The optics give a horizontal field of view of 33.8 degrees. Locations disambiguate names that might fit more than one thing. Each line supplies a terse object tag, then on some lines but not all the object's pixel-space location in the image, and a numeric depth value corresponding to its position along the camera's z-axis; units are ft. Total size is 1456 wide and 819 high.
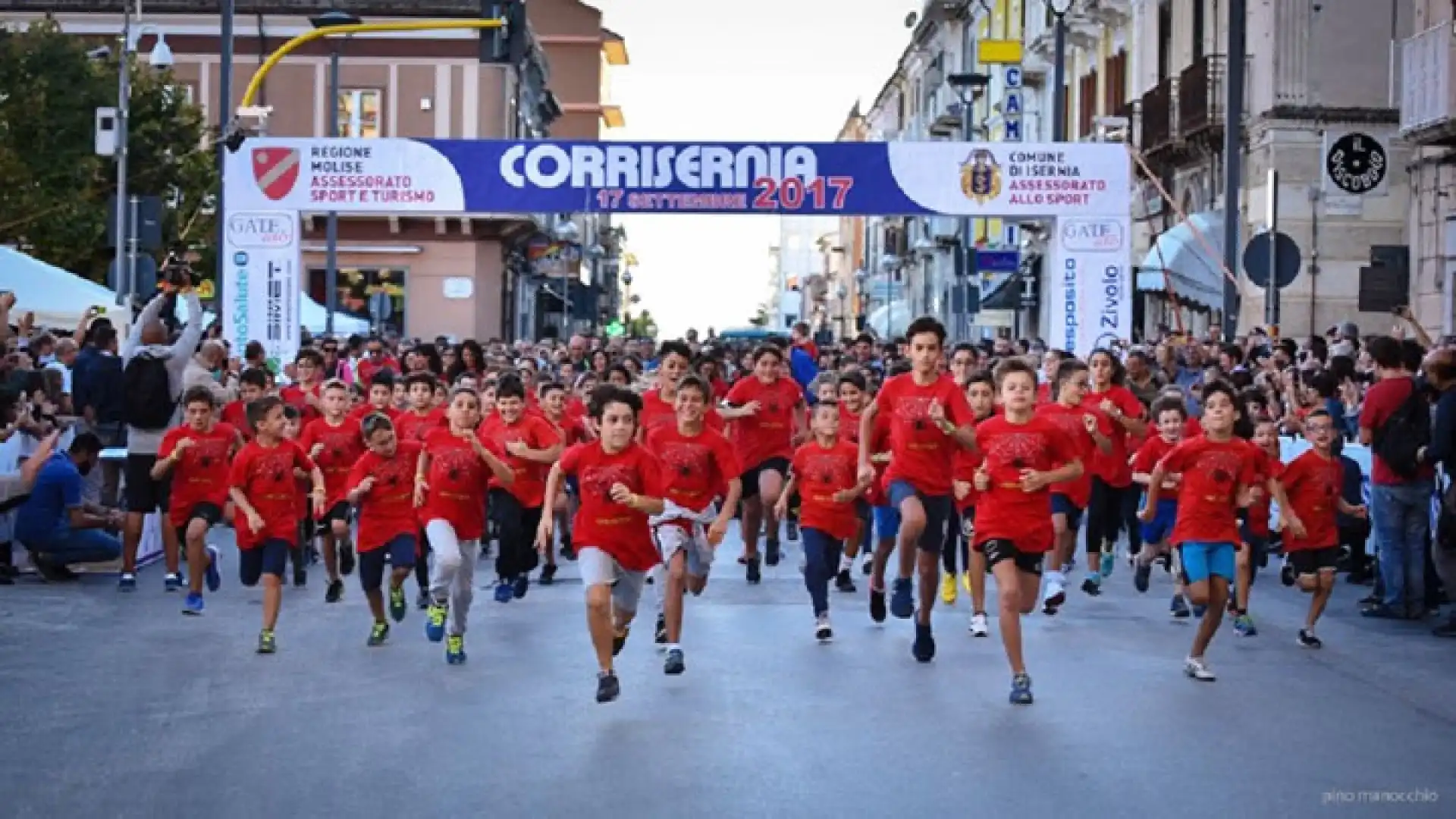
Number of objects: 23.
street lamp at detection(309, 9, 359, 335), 140.56
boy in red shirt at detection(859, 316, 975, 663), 44.57
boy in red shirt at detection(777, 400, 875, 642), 46.16
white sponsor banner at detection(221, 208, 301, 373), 90.02
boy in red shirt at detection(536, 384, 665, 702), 37.55
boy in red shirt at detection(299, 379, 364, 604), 51.42
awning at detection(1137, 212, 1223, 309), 101.86
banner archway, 90.27
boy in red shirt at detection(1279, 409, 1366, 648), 47.14
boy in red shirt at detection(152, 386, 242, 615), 50.37
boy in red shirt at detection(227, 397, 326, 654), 44.24
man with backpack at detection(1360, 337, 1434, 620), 51.24
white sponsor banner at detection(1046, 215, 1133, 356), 90.22
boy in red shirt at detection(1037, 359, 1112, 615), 52.03
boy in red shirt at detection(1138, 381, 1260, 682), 40.83
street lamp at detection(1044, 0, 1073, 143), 119.24
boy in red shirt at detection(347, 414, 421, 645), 44.50
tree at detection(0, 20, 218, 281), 134.51
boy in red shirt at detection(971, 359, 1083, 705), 38.52
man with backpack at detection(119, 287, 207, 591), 55.26
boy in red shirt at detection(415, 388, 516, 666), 42.68
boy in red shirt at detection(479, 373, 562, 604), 51.60
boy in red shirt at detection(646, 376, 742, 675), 40.60
